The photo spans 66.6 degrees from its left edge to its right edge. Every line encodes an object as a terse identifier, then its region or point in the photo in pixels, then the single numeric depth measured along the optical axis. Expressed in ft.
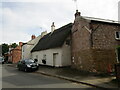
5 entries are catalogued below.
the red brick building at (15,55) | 94.55
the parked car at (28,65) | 42.03
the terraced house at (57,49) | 43.66
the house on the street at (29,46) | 69.55
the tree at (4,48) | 138.59
